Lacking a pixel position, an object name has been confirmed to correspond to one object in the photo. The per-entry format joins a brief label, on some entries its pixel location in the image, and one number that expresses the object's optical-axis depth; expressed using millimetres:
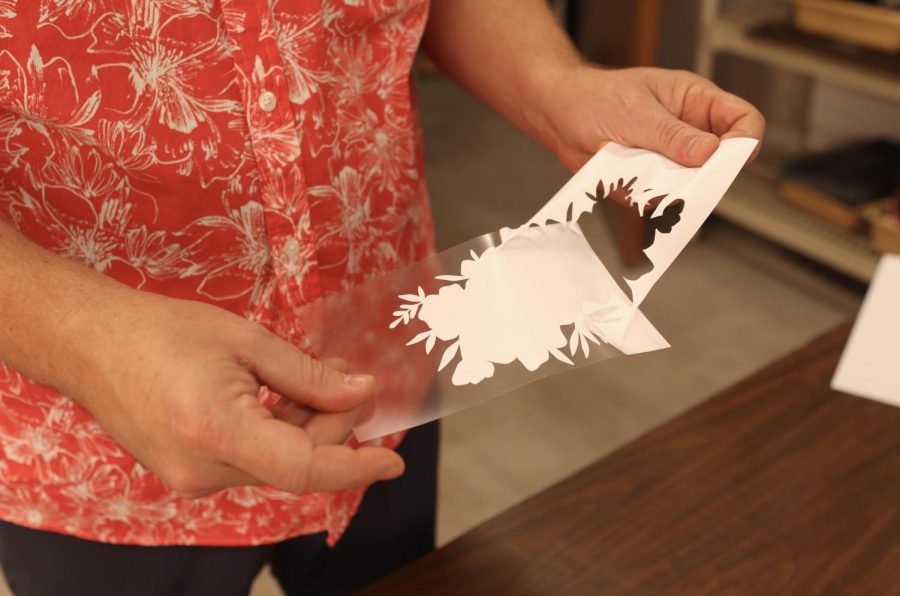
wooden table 724
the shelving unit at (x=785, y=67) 2029
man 532
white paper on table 914
